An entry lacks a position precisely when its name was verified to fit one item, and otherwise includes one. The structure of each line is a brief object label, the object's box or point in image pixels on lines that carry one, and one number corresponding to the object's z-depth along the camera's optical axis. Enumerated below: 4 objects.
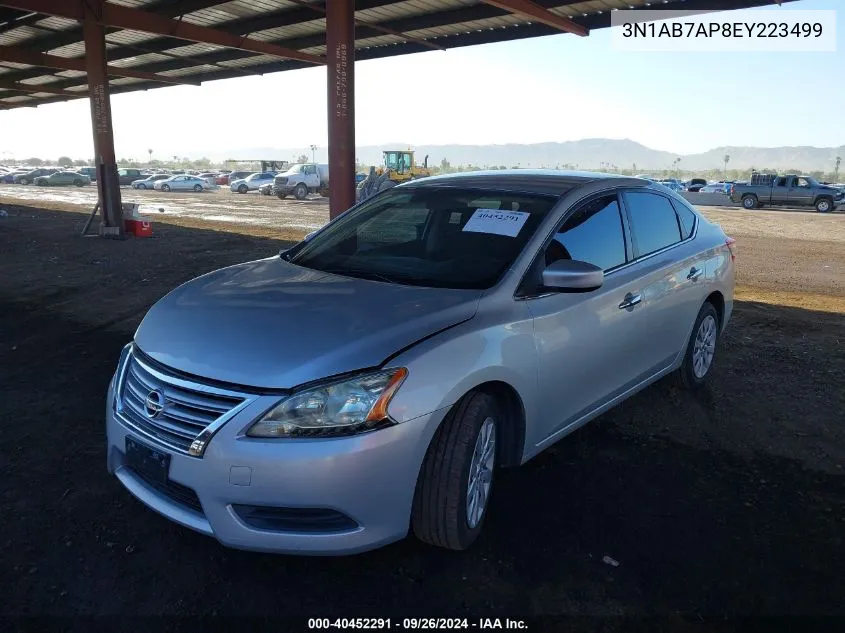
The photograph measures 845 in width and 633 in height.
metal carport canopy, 10.10
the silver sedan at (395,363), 2.29
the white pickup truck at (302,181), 34.75
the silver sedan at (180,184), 45.19
